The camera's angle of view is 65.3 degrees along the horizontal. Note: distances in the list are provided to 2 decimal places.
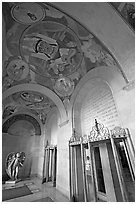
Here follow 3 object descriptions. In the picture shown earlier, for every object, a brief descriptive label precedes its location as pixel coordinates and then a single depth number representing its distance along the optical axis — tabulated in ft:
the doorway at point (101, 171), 11.21
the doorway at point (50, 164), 26.67
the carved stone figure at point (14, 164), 29.50
